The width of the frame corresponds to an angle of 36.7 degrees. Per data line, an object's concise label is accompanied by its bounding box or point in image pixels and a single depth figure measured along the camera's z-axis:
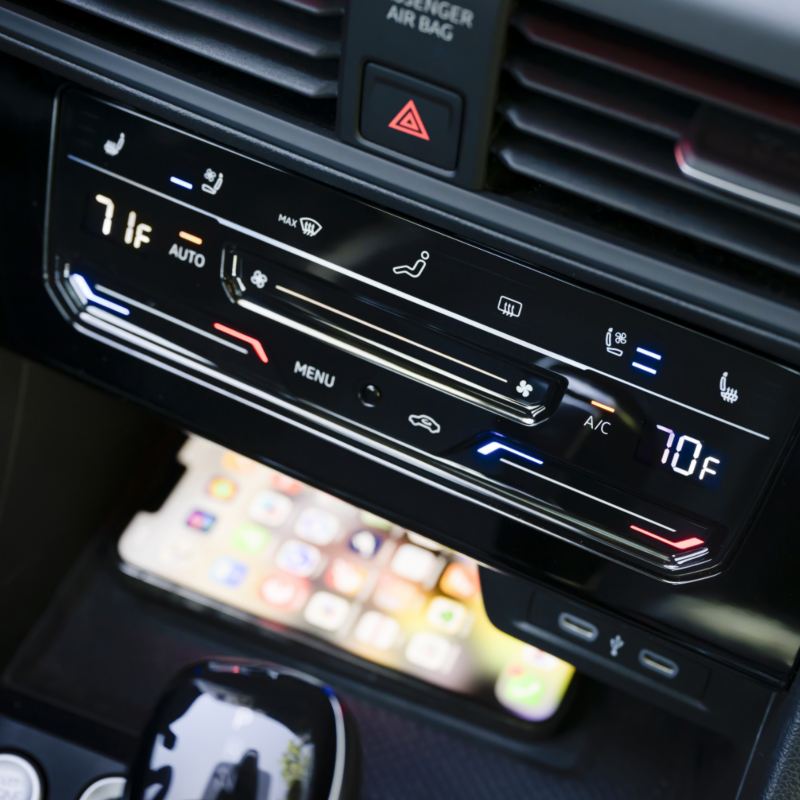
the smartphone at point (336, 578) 0.91
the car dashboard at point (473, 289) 0.51
